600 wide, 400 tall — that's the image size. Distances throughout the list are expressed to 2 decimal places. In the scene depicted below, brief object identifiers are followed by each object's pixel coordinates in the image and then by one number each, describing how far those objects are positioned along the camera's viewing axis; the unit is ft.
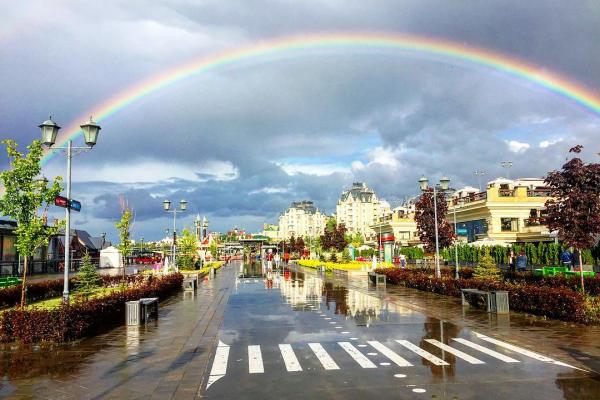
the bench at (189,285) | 90.49
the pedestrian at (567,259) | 103.65
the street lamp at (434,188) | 92.48
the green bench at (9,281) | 85.23
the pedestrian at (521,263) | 105.29
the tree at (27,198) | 52.95
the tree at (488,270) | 79.66
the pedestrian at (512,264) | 116.88
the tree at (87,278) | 70.03
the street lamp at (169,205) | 123.34
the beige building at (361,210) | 617.62
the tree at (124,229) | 102.68
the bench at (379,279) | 97.64
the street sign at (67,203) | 48.42
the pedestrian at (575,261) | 107.37
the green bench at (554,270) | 94.64
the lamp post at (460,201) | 211.86
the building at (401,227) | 294.21
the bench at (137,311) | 50.75
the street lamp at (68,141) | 49.08
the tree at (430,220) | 105.67
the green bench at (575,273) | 82.42
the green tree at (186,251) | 152.23
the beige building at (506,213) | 176.04
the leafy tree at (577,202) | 61.36
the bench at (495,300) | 55.42
